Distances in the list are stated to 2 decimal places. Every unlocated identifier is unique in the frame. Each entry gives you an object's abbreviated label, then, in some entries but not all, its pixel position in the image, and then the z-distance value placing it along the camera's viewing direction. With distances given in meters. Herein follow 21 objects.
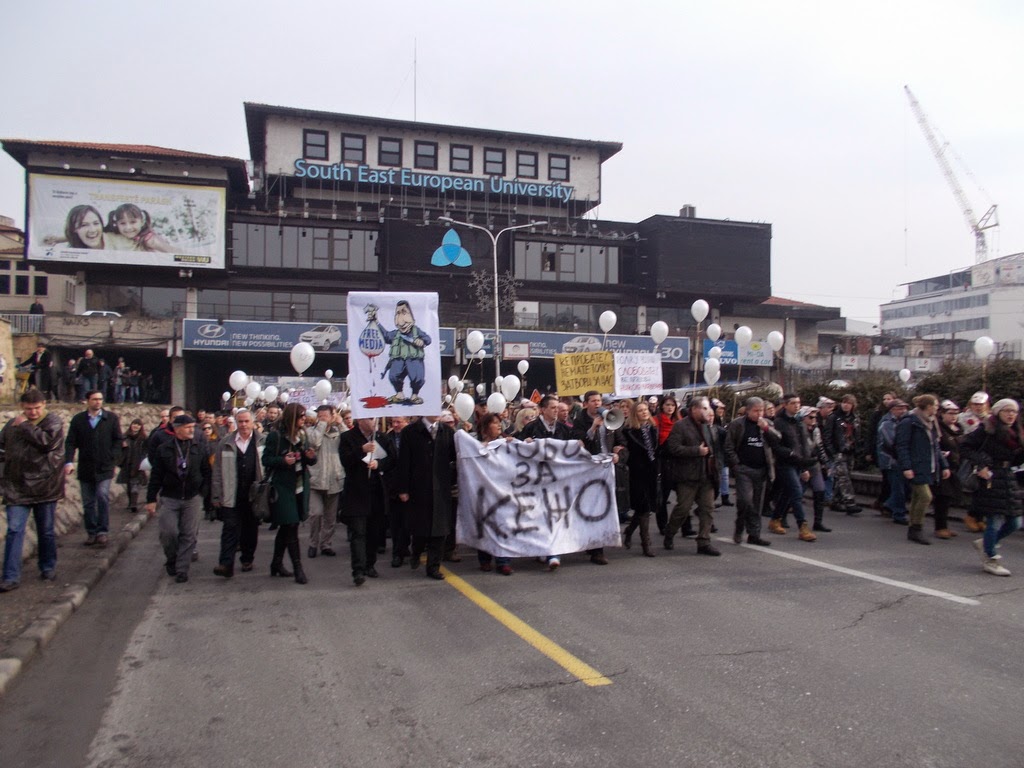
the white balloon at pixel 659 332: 19.45
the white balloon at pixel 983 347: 15.10
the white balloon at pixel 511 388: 19.77
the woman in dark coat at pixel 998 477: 8.02
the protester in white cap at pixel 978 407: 9.59
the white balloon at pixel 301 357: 16.66
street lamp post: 32.81
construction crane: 139.88
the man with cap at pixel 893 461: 11.63
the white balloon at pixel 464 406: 14.07
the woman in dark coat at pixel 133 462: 14.70
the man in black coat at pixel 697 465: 9.23
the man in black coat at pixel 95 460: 10.06
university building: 42.72
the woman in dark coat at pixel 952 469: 10.27
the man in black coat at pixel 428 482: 8.20
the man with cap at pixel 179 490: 8.50
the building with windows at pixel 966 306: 96.94
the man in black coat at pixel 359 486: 8.08
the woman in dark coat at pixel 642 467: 9.35
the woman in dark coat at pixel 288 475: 8.35
